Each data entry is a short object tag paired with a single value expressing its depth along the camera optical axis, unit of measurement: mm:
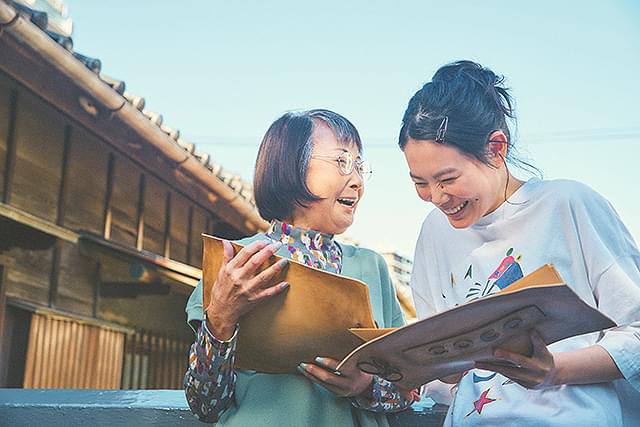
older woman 1840
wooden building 5258
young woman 1745
